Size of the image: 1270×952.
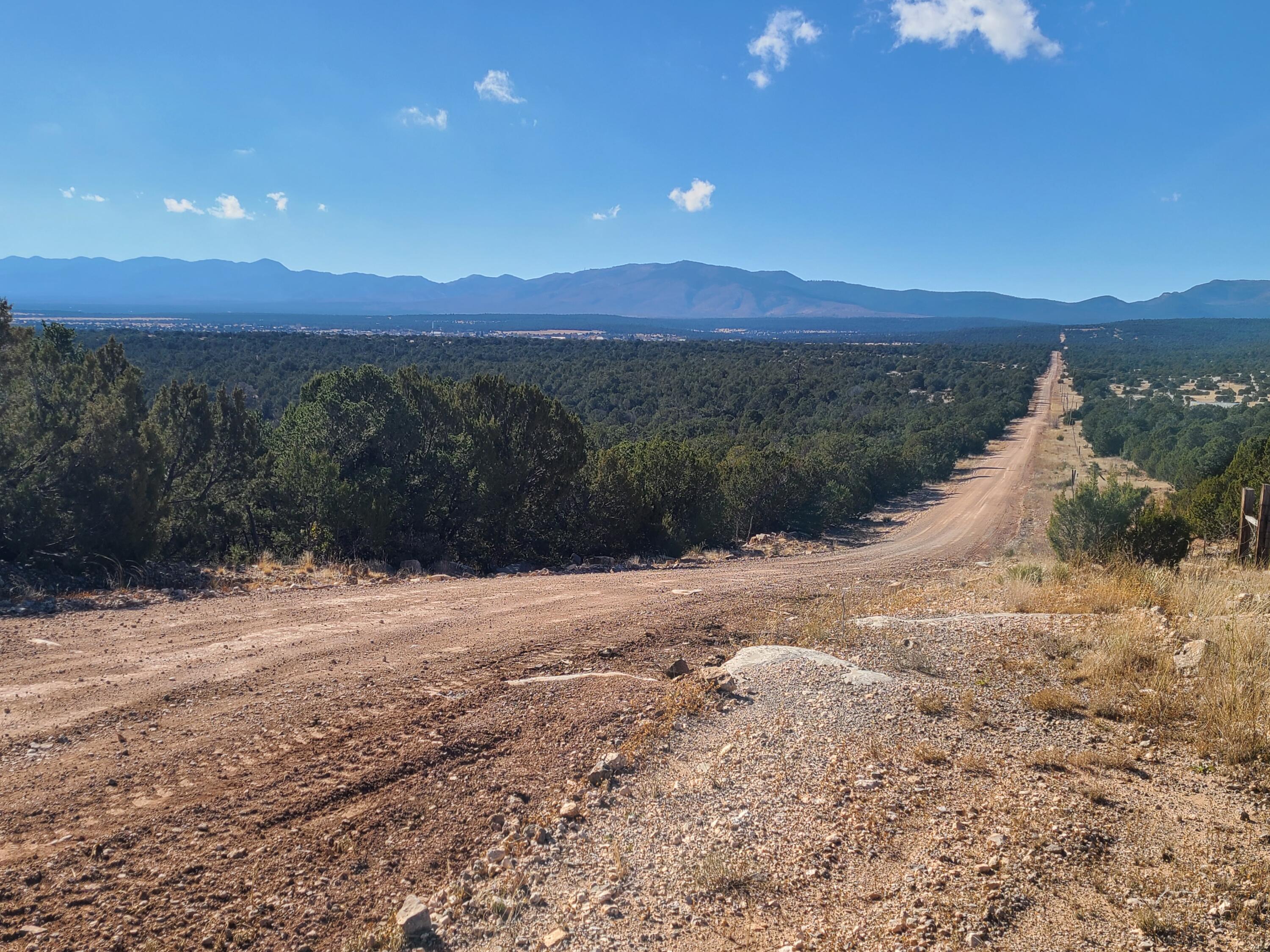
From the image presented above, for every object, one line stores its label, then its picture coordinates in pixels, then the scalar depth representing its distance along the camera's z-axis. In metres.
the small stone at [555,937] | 3.18
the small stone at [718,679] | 5.68
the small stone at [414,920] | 3.25
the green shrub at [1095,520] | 10.33
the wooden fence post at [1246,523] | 9.07
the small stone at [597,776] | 4.46
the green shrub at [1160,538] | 10.27
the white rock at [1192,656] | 5.54
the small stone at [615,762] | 4.58
